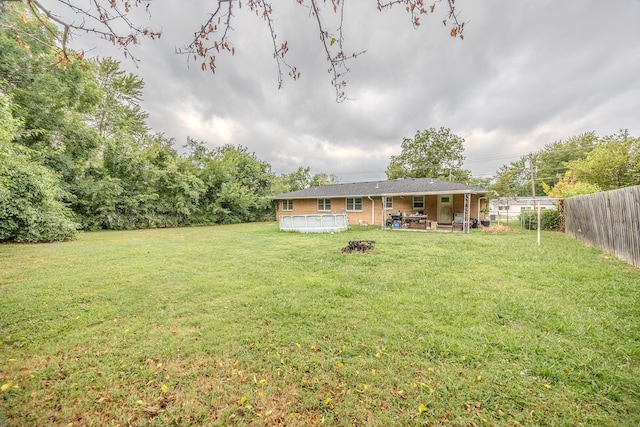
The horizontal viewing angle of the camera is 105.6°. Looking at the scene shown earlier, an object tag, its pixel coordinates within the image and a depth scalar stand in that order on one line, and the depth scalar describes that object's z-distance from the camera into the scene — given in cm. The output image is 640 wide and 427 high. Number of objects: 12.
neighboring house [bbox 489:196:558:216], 2919
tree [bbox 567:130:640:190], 1335
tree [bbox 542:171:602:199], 1159
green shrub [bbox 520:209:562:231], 1279
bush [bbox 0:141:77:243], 978
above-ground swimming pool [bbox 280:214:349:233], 1373
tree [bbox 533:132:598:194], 3200
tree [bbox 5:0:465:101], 209
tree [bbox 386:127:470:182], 3322
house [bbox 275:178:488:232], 1407
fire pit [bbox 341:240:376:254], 806
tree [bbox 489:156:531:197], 3725
